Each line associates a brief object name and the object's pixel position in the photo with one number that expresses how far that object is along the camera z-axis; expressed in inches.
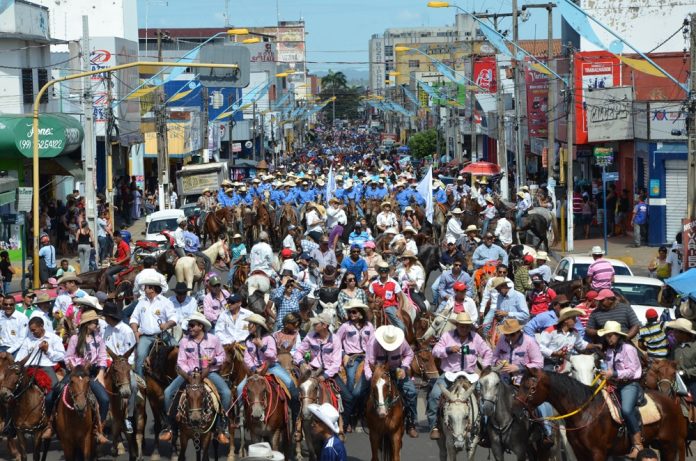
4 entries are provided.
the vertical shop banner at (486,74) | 2812.5
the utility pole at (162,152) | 2054.6
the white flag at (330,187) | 1643.7
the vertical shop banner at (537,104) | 2132.1
